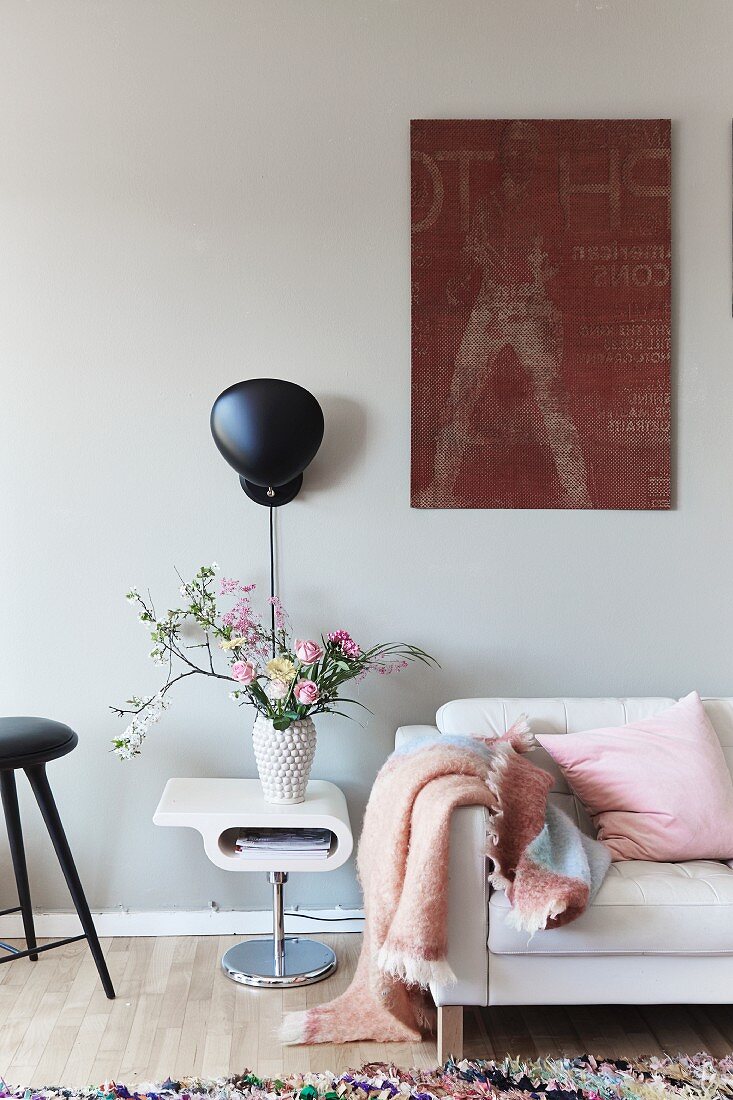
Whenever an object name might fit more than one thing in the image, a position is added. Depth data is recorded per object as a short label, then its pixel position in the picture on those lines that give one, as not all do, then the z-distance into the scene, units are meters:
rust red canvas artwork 2.85
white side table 2.46
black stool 2.35
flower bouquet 2.53
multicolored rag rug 2.02
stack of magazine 2.49
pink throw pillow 2.37
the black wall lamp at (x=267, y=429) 2.64
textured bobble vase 2.53
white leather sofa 2.12
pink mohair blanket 2.05
